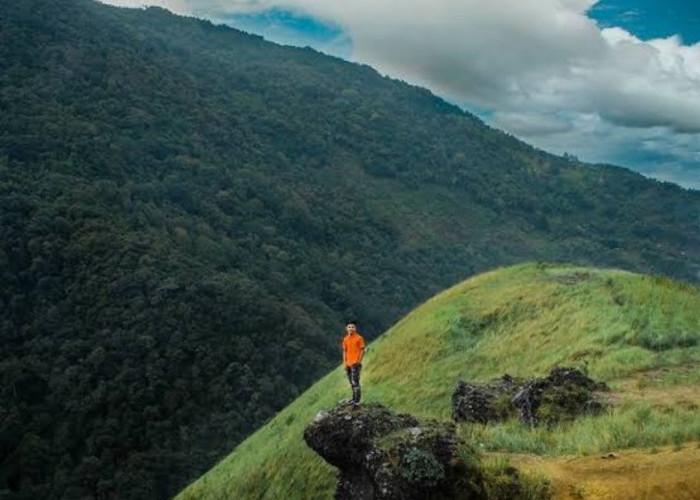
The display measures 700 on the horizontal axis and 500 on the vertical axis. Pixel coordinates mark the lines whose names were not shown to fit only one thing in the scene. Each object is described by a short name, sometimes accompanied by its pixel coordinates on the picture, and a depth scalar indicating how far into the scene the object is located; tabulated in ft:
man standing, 54.39
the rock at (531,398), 48.57
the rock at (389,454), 34.24
